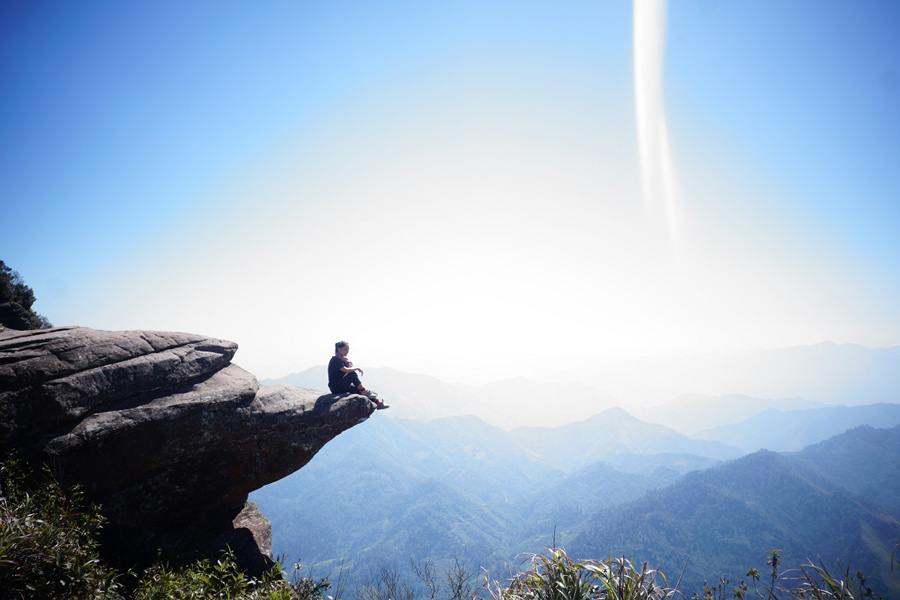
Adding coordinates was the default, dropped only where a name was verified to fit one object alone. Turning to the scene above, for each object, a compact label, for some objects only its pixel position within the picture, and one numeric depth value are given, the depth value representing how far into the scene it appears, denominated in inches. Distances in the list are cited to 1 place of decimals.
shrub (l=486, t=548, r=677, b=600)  336.2
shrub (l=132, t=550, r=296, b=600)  369.4
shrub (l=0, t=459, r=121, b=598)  314.5
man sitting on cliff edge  672.4
